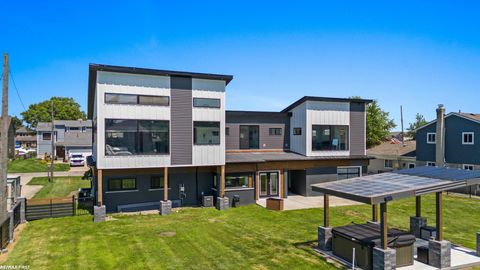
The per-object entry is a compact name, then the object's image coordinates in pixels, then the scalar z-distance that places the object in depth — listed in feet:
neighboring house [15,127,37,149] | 260.42
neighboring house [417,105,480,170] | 85.25
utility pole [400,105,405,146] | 145.81
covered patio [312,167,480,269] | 32.40
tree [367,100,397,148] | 141.28
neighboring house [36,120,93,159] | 164.19
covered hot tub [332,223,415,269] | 33.73
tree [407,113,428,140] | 252.34
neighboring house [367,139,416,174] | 108.68
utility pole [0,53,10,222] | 41.39
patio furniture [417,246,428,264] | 35.57
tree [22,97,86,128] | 278.58
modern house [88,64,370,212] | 58.75
